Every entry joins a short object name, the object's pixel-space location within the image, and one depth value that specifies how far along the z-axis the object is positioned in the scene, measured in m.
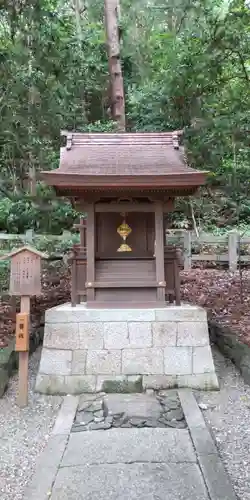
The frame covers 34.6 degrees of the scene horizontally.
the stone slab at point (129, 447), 3.40
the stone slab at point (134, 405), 4.41
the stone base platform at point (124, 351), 5.19
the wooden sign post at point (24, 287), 4.62
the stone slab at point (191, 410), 4.09
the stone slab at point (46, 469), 2.87
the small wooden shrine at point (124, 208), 5.23
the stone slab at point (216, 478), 2.81
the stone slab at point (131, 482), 2.84
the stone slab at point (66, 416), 4.01
